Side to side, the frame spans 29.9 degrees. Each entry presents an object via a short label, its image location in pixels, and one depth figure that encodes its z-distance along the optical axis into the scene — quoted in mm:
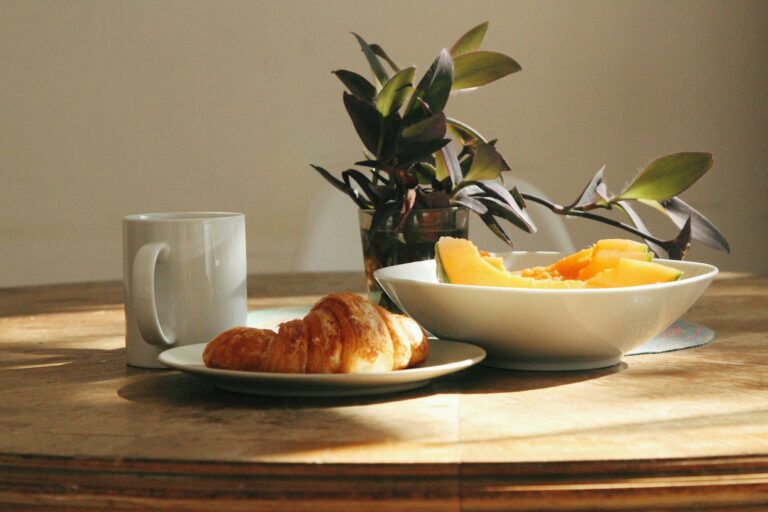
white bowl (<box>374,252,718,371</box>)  902
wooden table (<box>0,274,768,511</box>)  715
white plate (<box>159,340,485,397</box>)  829
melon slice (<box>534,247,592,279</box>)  1015
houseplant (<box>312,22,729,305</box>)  1025
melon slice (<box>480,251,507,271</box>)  995
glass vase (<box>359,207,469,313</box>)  1057
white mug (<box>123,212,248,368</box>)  954
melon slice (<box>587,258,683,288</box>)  938
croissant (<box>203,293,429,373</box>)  845
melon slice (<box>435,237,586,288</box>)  944
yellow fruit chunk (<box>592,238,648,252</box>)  982
